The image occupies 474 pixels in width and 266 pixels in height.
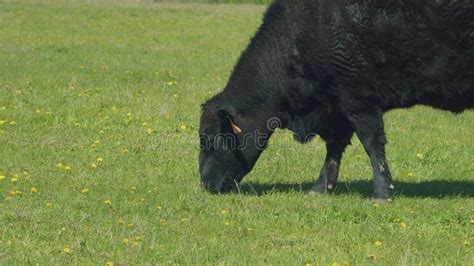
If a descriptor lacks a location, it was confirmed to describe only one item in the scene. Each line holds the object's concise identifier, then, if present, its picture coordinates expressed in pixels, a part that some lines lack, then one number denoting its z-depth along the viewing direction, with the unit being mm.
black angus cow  19234
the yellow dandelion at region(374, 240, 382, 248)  15672
